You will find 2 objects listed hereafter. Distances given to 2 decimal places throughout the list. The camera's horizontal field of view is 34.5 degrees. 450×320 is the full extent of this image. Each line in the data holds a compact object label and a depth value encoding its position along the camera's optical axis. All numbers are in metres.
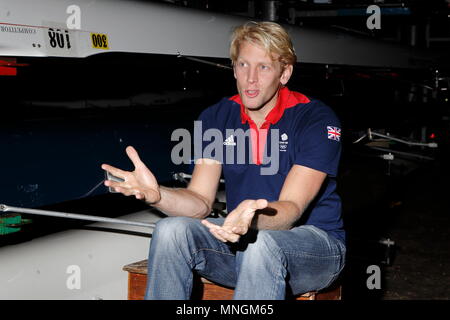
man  2.18
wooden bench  2.56
